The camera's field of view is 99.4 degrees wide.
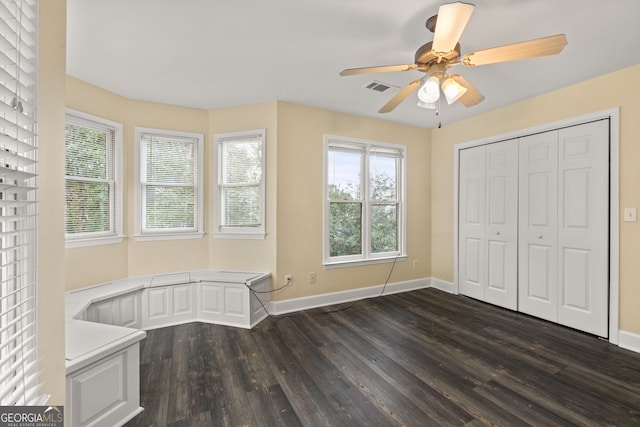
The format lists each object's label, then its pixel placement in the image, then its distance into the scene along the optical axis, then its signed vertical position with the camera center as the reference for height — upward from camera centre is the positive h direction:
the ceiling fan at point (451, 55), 1.41 +0.95
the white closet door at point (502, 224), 3.39 -0.16
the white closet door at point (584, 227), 2.67 -0.16
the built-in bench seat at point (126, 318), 1.53 -0.95
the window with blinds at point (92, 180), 2.74 +0.32
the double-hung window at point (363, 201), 3.74 +0.15
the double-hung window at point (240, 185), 3.42 +0.33
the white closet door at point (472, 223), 3.74 -0.16
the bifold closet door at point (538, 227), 3.03 -0.17
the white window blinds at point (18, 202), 0.80 +0.03
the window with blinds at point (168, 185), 3.27 +0.32
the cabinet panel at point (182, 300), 3.06 -1.01
